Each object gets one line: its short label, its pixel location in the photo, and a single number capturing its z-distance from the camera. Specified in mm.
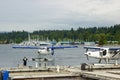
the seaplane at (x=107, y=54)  40584
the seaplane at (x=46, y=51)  67562
